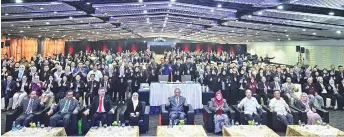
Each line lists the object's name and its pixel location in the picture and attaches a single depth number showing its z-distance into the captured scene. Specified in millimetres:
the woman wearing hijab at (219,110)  6270
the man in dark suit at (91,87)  8734
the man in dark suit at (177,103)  6602
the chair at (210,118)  6352
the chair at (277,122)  6434
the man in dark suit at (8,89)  8648
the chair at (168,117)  6242
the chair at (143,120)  6258
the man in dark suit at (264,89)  8438
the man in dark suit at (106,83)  9117
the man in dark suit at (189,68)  10840
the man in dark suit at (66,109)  6035
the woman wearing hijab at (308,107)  6293
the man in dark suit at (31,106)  5987
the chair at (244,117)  6332
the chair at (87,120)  6168
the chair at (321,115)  6383
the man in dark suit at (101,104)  6523
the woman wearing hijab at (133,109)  6230
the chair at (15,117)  5961
